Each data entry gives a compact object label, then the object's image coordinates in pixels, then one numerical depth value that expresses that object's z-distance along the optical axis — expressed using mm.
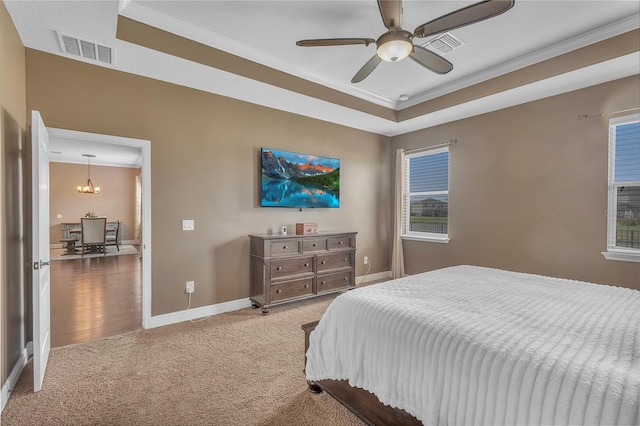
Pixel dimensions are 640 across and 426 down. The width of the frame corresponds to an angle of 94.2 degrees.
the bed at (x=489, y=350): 991
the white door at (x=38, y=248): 2029
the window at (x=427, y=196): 4773
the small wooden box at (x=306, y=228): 3990
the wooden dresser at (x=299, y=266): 3553
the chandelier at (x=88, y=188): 9031
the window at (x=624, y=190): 3065
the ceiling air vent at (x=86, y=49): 2459
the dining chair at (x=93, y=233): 7789
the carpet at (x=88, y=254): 7531
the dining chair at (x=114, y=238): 8858
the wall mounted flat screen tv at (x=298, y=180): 3979
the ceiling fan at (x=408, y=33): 1860
